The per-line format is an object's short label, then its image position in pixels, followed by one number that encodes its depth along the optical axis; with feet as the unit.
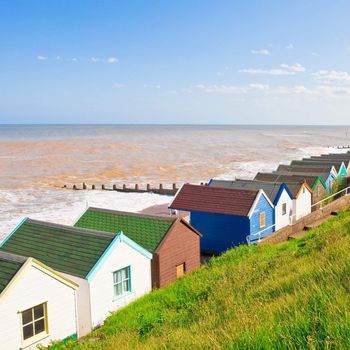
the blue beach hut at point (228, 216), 83.97
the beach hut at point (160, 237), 63.31
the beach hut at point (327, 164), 137.83
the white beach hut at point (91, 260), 52.01
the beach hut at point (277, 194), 93.32
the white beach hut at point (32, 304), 41.37
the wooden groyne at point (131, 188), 164.65
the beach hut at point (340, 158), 151.23
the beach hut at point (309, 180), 112.54
